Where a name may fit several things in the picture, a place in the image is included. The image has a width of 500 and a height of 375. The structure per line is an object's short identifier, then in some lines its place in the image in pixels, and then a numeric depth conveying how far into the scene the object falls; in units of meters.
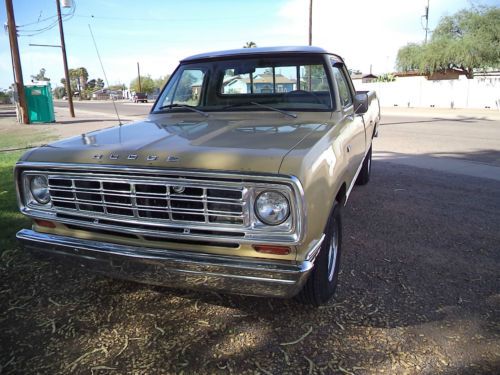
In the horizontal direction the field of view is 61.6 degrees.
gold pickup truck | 2.22
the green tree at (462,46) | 30.62
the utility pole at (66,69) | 22.91
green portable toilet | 20.09
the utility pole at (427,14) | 43.31
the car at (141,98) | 51.22
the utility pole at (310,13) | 23.80
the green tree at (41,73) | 104.39
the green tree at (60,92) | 104.56
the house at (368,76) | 42.28
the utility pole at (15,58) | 17.31
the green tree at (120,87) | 94.64
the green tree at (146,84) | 80.50
